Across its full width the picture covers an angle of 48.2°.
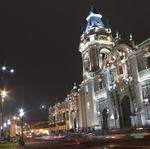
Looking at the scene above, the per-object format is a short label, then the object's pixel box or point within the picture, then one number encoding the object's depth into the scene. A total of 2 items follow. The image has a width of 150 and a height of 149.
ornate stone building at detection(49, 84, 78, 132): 57.65
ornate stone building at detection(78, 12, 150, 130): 34.15
